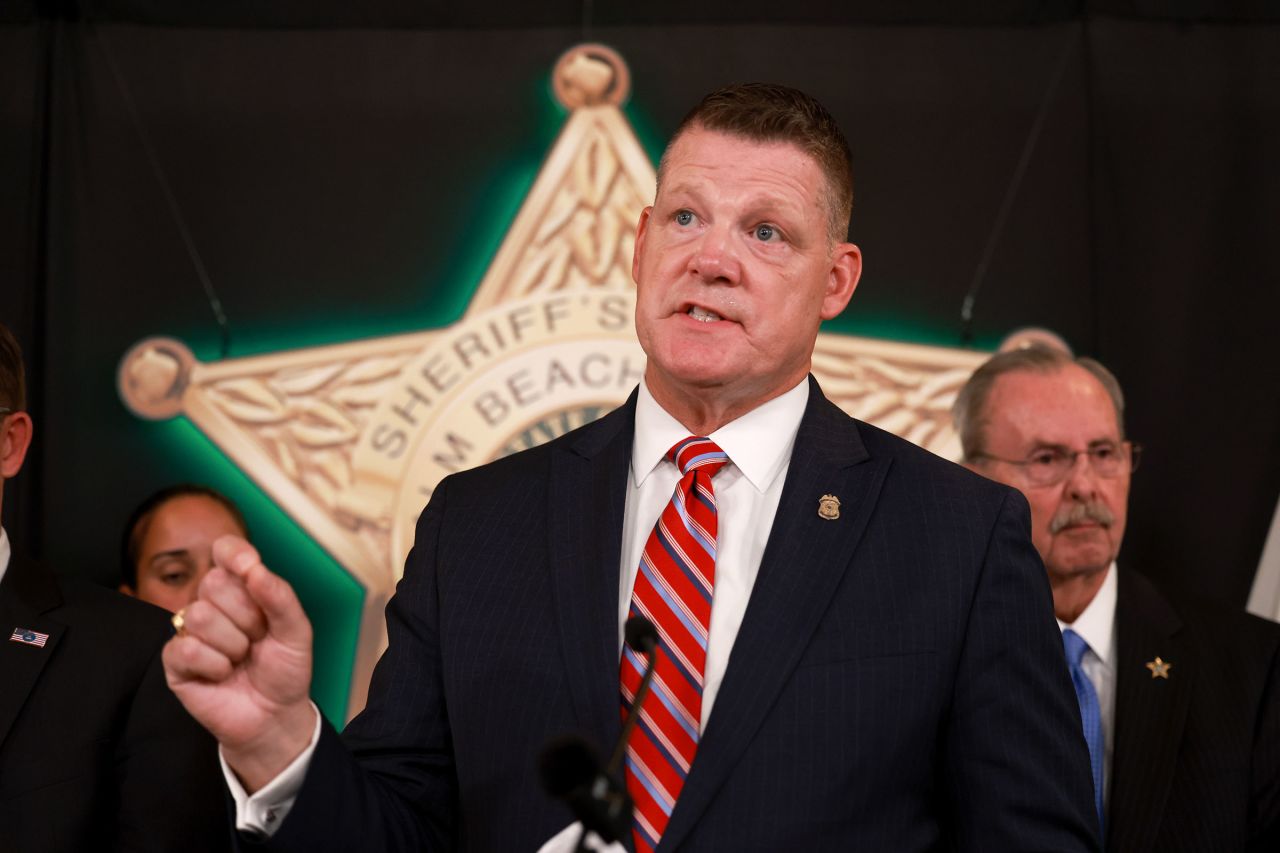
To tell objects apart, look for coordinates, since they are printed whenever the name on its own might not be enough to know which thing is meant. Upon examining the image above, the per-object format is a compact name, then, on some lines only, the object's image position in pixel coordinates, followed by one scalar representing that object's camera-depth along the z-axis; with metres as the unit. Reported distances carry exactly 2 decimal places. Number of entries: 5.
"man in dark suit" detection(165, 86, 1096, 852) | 1.65
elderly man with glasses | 2.63
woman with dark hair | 3.49
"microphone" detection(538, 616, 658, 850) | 1.27
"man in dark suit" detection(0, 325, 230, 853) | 2.26
